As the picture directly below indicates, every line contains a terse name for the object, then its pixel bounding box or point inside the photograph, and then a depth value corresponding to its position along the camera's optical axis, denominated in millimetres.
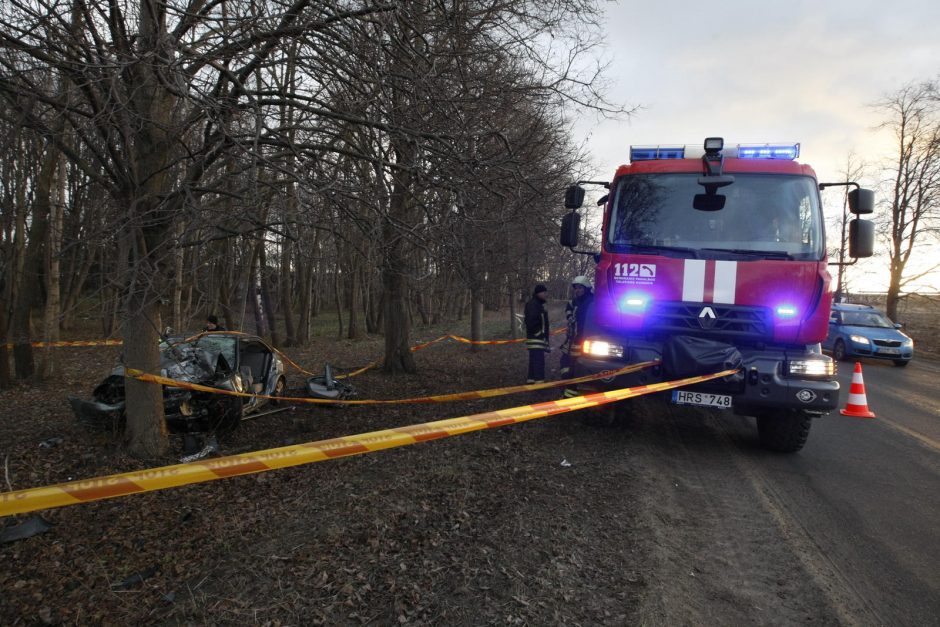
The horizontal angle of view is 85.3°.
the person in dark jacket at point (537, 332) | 9586
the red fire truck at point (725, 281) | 5316
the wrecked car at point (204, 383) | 5555
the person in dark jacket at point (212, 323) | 8878
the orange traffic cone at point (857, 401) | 6790
